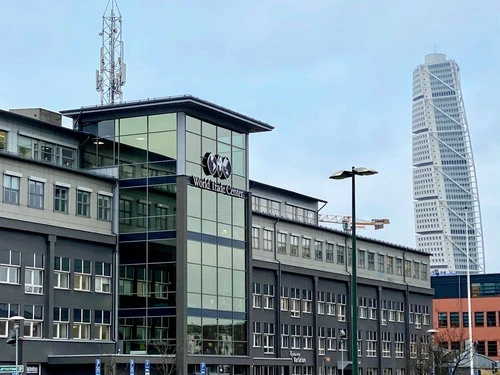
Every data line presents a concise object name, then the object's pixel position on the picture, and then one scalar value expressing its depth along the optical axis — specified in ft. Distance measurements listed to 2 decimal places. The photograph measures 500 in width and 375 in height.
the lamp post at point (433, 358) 285.35
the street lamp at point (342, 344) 318.00
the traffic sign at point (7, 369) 193.47
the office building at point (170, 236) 222.89
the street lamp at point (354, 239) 131.54
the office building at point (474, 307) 491.31
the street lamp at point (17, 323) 158.28
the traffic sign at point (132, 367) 210.36
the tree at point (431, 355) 286.87
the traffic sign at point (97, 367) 207.31
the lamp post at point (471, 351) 303.48
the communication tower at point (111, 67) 358.64
